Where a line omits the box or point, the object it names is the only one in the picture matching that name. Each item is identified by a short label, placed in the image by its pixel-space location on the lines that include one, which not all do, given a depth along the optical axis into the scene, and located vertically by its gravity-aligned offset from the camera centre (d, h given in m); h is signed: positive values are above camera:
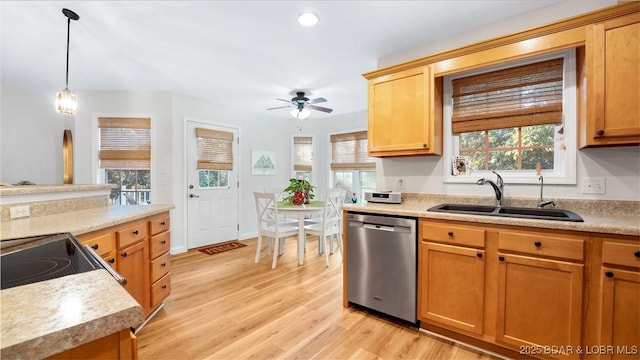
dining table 3.46 -0.45
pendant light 2.19 +0.61
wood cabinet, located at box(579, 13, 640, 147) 1.64 +0.58
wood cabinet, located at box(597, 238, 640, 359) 1.39 -0.64
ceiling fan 3.85 +1.01
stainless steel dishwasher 2.07 -0.70
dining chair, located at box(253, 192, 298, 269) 3.43 -0.58
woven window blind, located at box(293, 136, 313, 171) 5.70 +0.50
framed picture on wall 5.11 +0.26
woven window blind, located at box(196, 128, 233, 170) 4.34 +0.44
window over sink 2.04 +0.46
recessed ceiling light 2.14 +1.25
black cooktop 0.79 -0.29
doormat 4.12 -1.13
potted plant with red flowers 3.74 -0.22
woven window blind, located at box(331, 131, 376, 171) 5.07 +0.46
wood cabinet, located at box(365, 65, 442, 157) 2.34 +0.56
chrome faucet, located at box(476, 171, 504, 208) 2.09 -0.09
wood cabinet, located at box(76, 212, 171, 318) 1.74 -0.56
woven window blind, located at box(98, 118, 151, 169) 3.93 +0.48
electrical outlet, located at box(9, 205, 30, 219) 1.78 -0.24
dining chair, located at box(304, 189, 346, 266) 3.52 -0.61
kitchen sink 1.68 -0.25
